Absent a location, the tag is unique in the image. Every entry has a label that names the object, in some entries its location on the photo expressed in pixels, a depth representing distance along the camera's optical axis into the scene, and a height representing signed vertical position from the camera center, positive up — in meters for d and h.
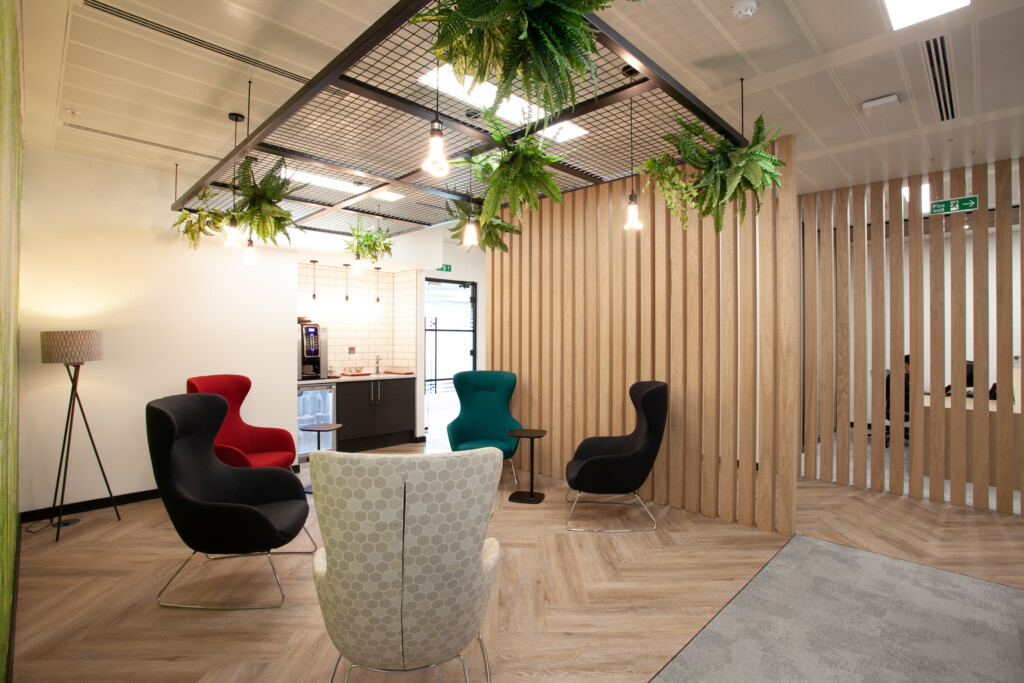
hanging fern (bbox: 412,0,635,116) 1.81 +1.16
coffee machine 7.19 -0.08
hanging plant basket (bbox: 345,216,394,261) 6.98 +1.43
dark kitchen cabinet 7.38 -1.00
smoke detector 2.63 +1.76
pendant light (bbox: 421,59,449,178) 2.56 +0.94
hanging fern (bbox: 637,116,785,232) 3.35 +1.21
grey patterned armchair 1.93 -0.78
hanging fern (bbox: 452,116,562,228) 3.31 +1.13
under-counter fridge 7.31 -0.92
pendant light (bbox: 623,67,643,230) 3.81 +0.99
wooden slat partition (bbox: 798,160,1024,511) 4.84 +0.03
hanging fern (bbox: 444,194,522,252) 4.48 +1.06
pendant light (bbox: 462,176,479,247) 4.39 +0.97
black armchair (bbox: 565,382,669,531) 4.29 -0.98
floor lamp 4.32 -0.05
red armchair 5.08 -0.89
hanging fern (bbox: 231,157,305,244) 4.03 +1.15
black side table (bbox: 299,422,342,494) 5.74 -0.92
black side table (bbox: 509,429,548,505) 5.04 -1.49
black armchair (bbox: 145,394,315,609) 2.94 -0.94
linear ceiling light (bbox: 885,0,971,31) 2.66 +1.79
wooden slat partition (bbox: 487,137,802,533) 4.24 +0.09
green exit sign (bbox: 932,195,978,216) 4.94 +1.40
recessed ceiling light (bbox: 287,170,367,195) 5.11 +1.72
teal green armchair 5.81 -0.69
